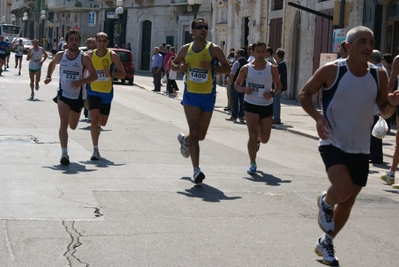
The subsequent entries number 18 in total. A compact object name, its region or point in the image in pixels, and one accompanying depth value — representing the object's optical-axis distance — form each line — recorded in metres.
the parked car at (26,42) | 68.50
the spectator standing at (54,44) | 69.38
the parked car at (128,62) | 36.69
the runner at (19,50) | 40.31
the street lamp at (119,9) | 46.09
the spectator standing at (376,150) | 13.11
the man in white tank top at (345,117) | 6.07
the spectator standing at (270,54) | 15.77
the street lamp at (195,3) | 35.14
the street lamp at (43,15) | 76.76
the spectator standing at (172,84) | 30.67
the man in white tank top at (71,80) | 11.15
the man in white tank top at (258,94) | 10.98
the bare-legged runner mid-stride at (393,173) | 10.53
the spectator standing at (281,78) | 19.03
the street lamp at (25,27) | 95.97
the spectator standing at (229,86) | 22.72
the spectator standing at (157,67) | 32.69
